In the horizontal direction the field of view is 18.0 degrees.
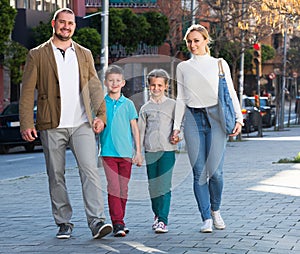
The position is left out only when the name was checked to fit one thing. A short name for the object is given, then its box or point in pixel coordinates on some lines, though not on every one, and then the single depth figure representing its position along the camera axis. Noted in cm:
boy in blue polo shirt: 902
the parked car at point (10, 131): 2614
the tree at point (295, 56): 5747
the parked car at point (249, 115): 3511
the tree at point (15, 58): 3328
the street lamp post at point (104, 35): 2028
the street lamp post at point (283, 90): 4134
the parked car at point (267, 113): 4321
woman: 909
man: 871
